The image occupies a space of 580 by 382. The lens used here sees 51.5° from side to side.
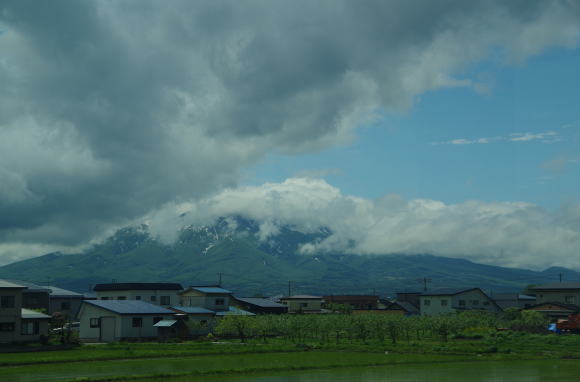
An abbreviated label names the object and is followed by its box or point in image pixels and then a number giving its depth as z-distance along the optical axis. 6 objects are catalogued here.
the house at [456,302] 85.38
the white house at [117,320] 59.09
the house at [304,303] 102.50
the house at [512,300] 99.25
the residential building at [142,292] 82.44
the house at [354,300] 117.61
